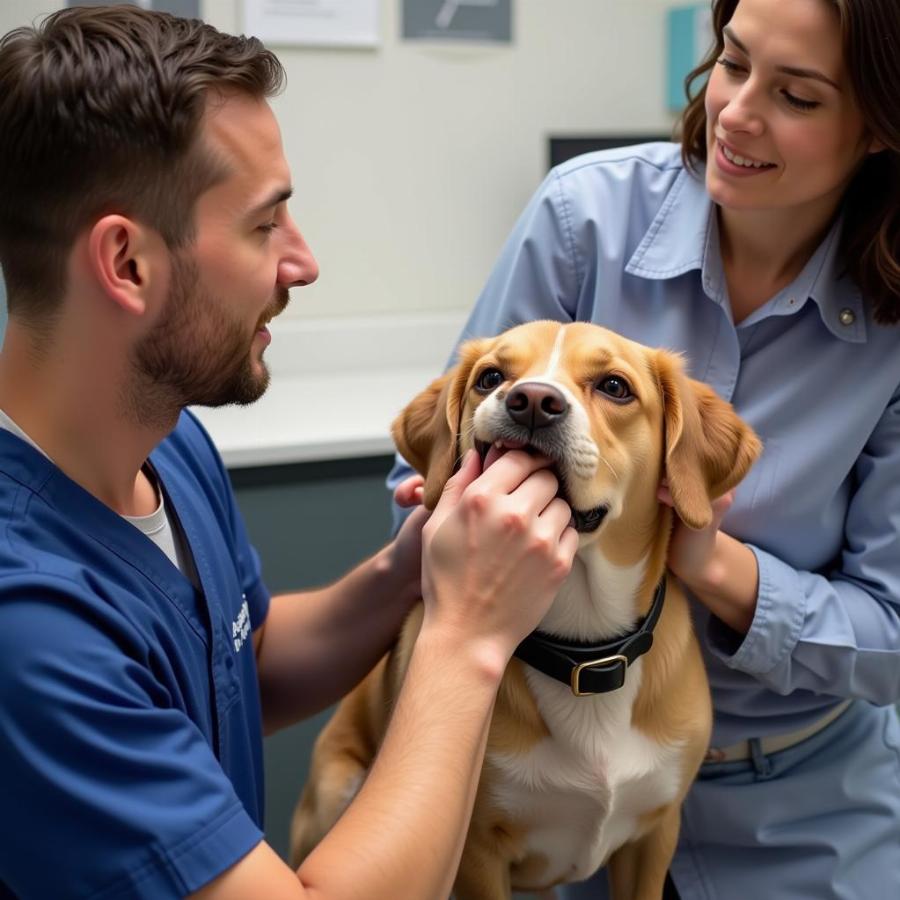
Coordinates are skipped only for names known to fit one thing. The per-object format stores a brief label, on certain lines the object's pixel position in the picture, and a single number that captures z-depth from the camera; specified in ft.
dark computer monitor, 8.43
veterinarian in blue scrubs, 2.43
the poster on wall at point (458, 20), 8.07
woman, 3.72
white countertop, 6.27
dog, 3.52
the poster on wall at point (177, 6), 7.29
